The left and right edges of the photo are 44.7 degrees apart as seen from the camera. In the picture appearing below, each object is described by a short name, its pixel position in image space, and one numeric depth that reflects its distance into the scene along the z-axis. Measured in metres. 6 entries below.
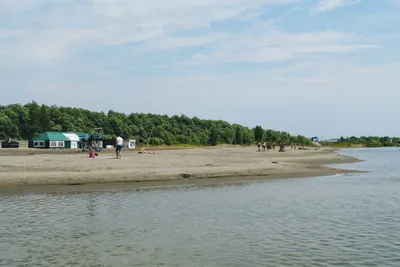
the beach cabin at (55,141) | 92.31
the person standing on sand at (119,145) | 36.66
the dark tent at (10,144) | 88.56
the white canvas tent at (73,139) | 95.25
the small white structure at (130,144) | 112.65
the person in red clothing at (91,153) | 37.52
